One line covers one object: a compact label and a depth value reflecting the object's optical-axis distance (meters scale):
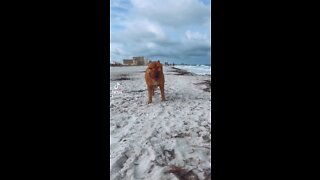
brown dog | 2.34
